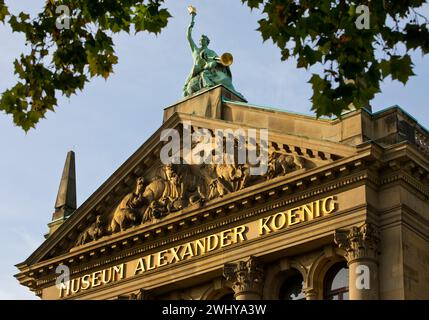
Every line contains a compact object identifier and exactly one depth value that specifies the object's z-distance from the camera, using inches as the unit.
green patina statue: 1668.3
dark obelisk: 1775.3
